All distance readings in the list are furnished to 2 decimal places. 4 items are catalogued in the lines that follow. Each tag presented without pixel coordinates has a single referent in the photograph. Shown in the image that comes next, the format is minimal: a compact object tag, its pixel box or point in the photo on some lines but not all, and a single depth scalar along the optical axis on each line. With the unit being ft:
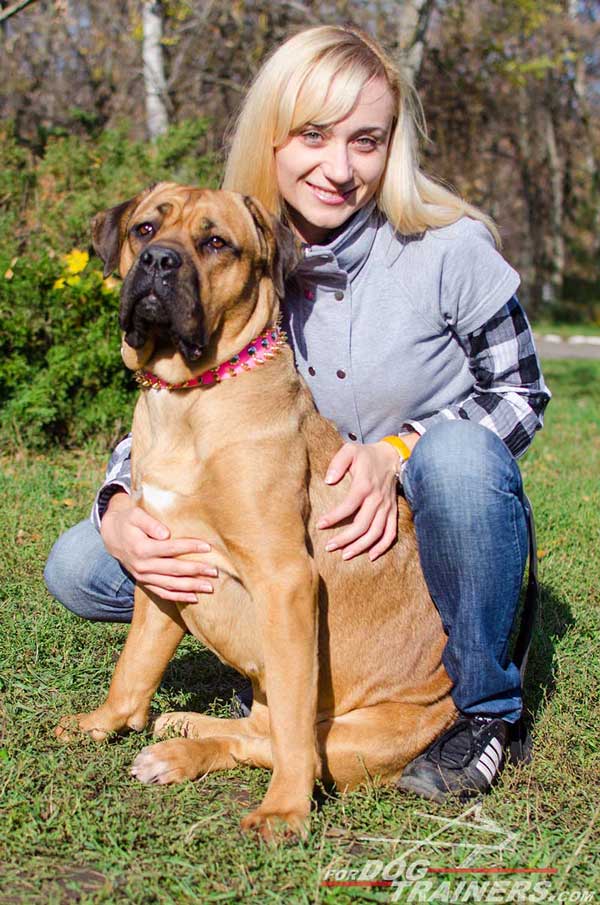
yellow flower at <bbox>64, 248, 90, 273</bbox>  22.06
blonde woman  9.91
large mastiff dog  8.91
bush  21.08
